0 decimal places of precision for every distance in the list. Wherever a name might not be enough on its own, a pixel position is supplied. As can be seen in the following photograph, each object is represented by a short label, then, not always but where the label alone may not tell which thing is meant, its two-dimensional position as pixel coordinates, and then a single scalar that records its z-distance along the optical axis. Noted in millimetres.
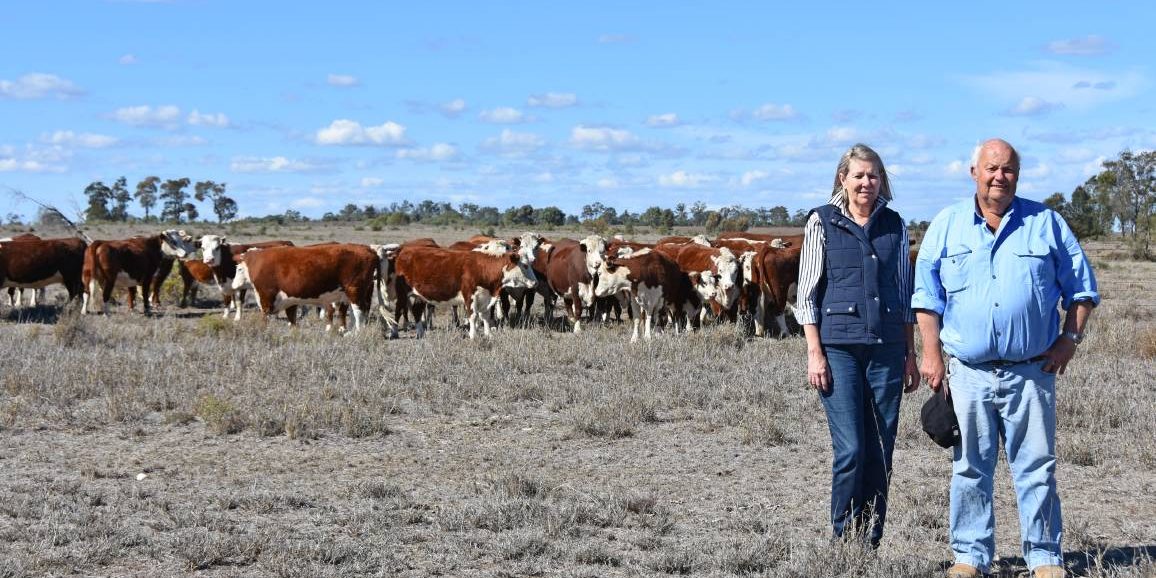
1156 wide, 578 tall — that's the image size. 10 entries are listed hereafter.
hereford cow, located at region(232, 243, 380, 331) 18328
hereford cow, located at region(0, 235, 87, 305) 21391
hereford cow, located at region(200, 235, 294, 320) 21317
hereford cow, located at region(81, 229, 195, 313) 21891
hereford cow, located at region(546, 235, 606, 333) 19094
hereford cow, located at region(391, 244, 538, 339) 18250
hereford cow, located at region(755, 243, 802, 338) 18672
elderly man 5531
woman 5918
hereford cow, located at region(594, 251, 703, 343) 18281
